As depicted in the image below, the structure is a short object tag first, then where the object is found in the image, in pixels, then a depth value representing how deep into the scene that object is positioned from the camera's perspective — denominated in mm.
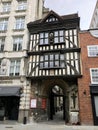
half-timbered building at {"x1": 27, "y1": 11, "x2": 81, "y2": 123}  9652
